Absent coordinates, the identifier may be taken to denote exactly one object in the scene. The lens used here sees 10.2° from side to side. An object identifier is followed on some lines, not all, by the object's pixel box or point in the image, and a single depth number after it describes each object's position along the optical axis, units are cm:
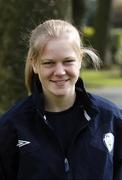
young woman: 301
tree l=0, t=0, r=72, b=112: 707
